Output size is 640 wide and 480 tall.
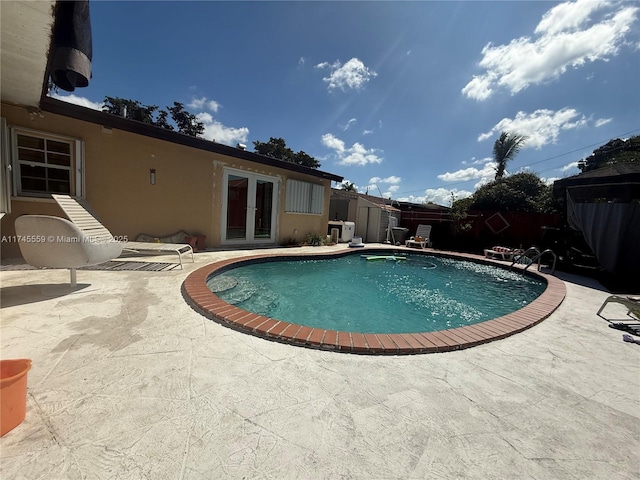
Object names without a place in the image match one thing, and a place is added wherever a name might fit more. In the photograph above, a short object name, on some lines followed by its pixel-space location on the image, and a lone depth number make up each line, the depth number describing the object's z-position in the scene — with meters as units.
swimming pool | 2.24
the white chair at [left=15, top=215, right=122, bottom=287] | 2.95
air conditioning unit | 11.38
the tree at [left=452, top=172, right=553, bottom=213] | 17.45
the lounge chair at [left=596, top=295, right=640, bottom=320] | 3.09
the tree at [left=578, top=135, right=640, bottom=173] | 20.64
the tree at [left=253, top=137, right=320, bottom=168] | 30.95
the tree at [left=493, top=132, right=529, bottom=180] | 23.70
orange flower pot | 1.17
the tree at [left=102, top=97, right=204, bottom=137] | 25.52
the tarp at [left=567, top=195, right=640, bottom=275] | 5.99
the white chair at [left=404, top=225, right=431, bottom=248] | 11.44
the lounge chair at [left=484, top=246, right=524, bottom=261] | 9.11
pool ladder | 6.70
